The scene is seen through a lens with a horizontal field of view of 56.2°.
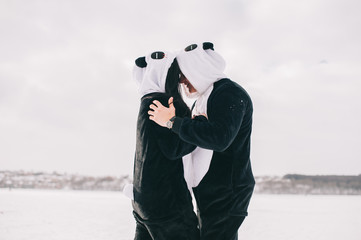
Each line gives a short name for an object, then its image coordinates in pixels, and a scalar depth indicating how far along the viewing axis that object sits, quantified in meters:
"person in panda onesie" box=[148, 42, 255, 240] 1.53
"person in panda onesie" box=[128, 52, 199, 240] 1.52
